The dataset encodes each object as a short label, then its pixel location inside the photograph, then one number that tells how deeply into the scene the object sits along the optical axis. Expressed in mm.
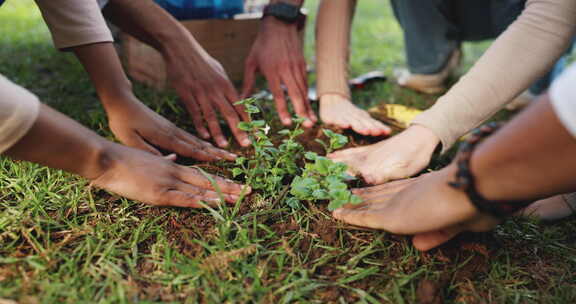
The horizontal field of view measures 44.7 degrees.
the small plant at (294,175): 757
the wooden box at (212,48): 1105
